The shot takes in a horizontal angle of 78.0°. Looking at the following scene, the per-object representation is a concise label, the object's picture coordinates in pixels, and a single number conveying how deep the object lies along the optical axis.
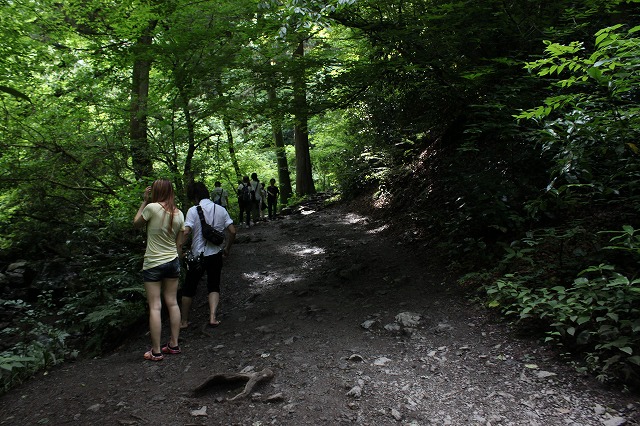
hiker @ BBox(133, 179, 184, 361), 4.65
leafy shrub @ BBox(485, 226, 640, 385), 3.35
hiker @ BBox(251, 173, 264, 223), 14.67
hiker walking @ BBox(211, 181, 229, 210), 10.96
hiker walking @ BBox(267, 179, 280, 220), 16.50
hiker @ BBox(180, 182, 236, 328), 5.59
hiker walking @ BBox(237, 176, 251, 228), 14.44
